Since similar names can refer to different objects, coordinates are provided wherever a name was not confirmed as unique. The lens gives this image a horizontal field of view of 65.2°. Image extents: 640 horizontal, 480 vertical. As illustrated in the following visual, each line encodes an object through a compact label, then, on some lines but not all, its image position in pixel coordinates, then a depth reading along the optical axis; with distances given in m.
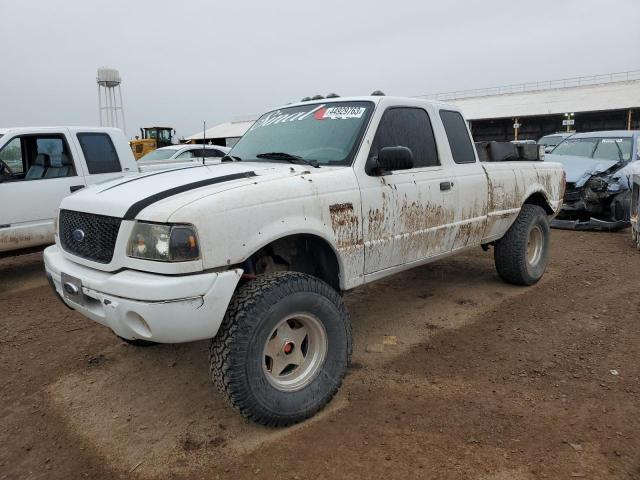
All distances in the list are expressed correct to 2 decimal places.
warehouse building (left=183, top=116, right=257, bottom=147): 48.97
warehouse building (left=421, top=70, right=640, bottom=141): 33.75
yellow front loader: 21.90
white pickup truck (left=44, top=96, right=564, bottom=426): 2.62
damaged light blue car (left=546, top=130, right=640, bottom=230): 9.05
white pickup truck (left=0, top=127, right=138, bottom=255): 6.00
